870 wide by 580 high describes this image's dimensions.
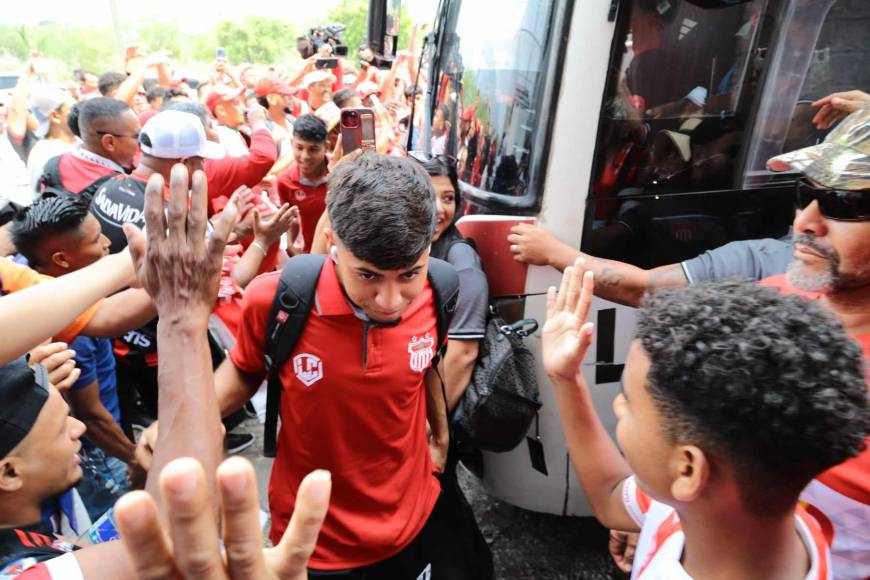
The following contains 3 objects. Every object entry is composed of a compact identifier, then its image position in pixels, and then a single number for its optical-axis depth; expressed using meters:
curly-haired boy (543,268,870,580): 0.85
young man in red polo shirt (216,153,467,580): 1.44
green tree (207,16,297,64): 33.00
